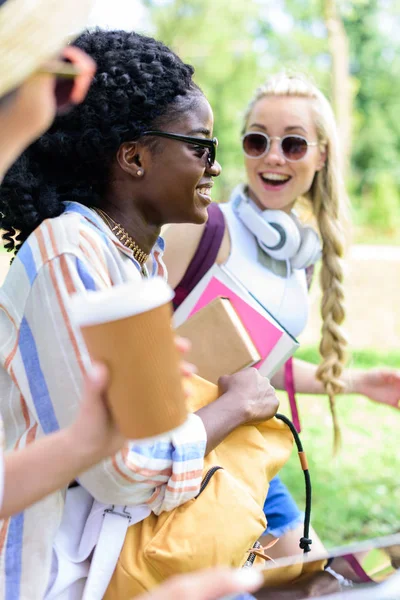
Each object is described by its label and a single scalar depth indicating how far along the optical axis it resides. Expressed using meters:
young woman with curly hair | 1.65
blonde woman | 2.95
